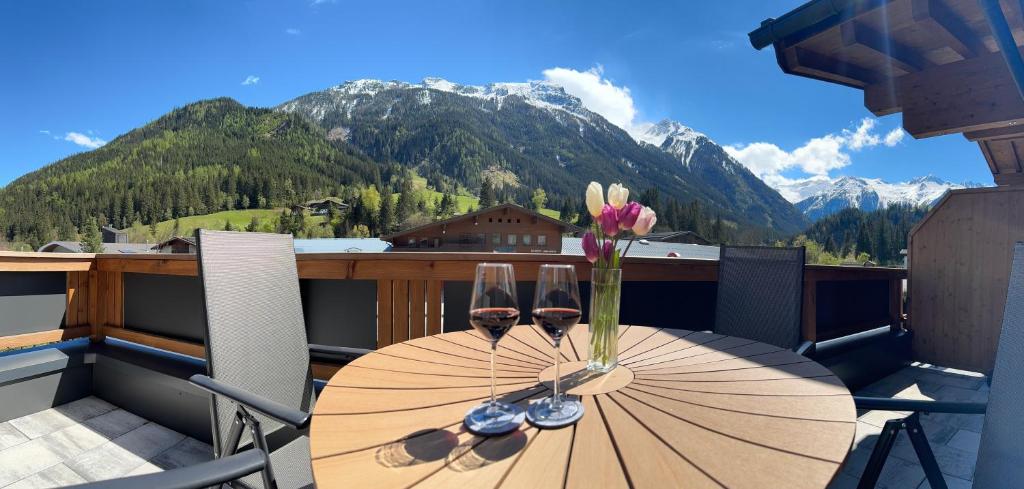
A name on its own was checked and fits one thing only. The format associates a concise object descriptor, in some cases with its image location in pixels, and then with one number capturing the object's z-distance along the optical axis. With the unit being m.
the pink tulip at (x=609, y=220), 1.05
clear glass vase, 1.06
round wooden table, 0.62
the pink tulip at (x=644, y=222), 1.03
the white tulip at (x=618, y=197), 1.05
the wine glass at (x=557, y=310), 0.83
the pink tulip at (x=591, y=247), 1.09
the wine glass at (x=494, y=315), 0.79
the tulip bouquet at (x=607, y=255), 1.04
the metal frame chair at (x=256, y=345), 1.27
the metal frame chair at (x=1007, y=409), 0.87
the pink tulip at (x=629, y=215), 1.04
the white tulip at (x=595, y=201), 1.05
